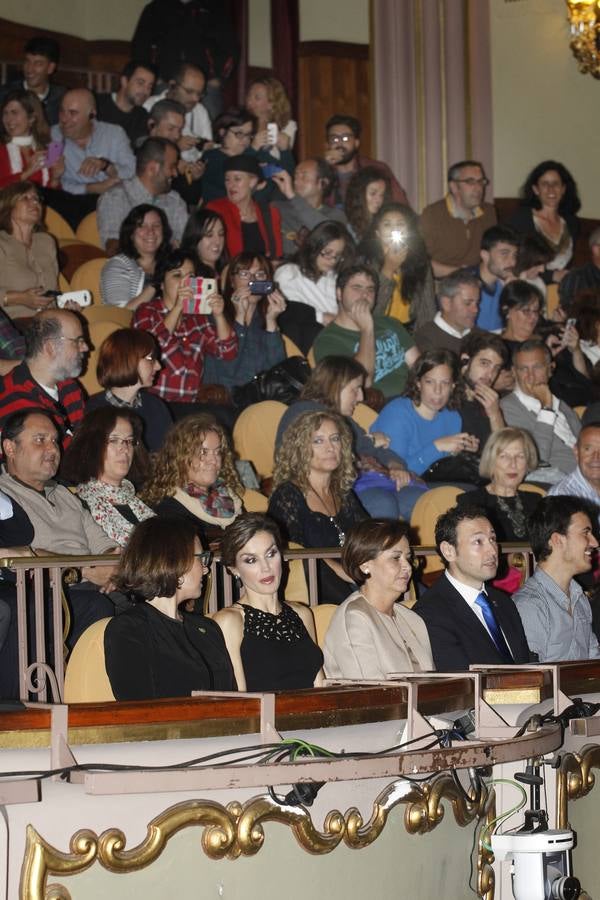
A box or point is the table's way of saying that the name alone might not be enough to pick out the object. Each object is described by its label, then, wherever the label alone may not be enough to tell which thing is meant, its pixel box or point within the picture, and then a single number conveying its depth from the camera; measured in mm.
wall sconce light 12403
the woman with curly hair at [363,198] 10449
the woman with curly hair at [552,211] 11862
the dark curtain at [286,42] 13873
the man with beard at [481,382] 8616
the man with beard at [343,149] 11252
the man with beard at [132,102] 11553
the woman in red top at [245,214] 10135
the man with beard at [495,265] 10583
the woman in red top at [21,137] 10235
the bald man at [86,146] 10804
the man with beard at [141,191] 10041
